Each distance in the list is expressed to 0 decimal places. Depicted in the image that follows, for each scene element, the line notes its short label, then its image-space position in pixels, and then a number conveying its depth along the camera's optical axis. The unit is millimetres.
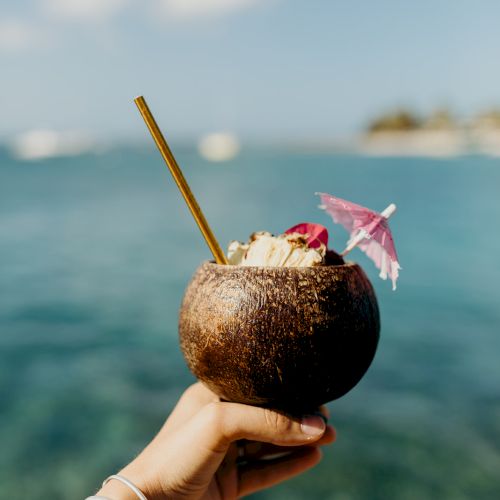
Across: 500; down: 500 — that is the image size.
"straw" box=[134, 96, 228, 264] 324
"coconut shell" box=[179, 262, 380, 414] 311
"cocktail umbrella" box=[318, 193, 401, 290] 333
